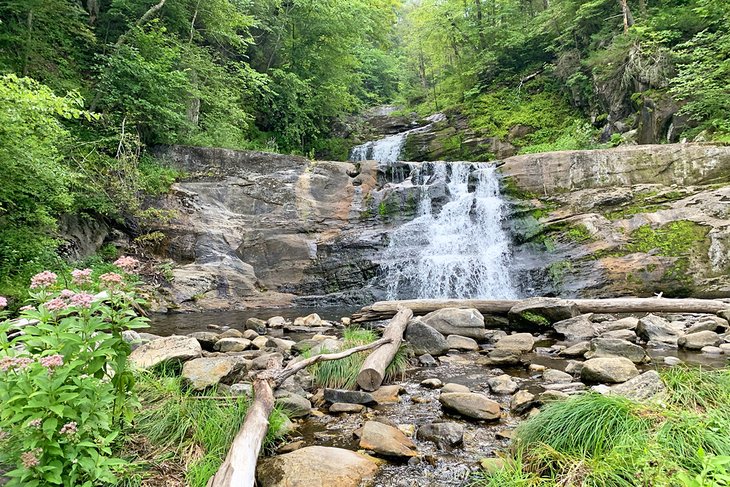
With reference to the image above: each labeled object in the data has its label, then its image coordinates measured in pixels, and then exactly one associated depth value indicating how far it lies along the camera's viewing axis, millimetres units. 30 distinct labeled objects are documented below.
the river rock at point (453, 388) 4617
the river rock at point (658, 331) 6391
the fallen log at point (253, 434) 2488
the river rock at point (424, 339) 6512
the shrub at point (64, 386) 1981
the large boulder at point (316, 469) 2850
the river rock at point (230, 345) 6844
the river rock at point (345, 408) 4238
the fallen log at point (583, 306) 7641
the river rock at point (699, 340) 5957
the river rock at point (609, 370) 4557
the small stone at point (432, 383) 4961
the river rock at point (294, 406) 4057
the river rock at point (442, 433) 3451
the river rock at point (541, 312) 7812
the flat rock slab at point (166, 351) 4477
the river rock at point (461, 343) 6750
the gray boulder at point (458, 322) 7375
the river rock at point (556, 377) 4832
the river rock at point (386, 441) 3295
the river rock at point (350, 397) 4473
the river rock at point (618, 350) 5566
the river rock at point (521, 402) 4048
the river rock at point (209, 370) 4043
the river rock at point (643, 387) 3256
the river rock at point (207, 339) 7039
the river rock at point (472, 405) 3951
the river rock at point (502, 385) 4660
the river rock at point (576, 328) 6973
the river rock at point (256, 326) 8827
